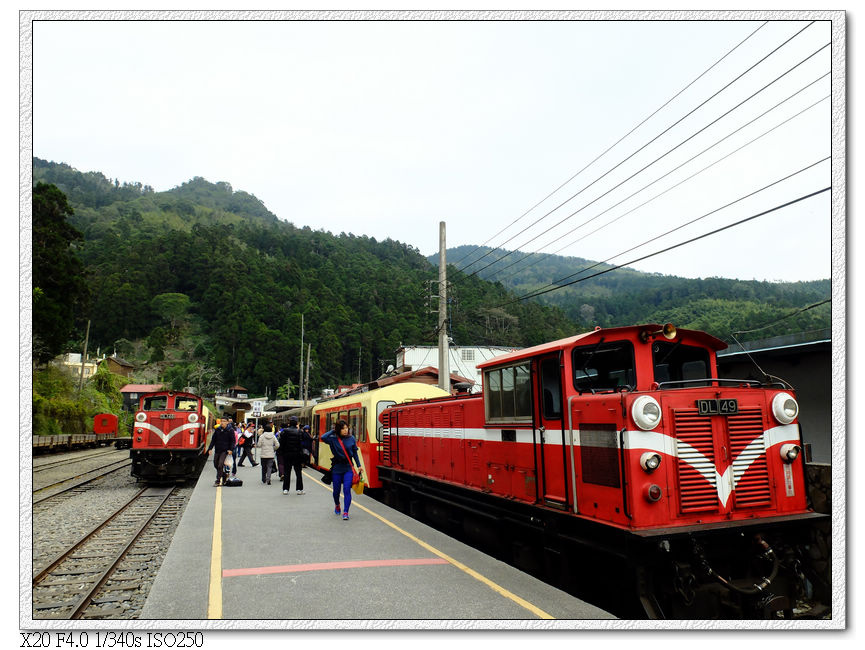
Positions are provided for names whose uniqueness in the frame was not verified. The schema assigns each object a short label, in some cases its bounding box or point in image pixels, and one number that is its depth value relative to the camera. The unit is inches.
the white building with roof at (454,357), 1990.7
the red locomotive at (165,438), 657.6
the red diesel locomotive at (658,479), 194.4
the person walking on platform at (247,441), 781.4
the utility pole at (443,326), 715.4
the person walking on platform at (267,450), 614.2
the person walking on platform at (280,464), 604.1
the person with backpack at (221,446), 595.2
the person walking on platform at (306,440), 555.5
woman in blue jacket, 386.3
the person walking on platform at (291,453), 528.1
